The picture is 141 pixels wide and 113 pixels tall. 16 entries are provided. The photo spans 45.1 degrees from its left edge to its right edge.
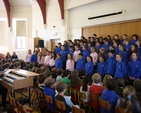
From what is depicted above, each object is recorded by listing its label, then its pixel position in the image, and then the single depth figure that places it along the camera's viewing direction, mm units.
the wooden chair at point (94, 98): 3512
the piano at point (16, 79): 4332
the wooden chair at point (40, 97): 3920
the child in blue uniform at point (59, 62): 7520
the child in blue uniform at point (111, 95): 3131
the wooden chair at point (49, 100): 3493
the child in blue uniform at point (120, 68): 5184
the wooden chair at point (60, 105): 3074
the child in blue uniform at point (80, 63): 6621
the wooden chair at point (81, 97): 3733
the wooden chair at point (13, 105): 3544
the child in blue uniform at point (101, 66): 5805
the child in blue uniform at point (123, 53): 5875
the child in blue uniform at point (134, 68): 4996
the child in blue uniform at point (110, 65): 5574
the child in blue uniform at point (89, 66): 6047
